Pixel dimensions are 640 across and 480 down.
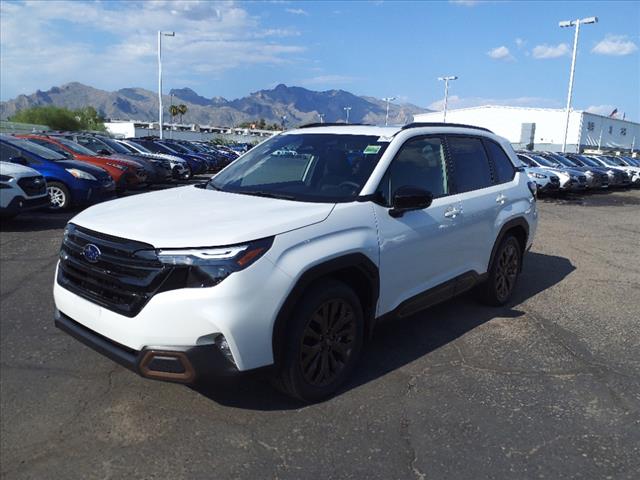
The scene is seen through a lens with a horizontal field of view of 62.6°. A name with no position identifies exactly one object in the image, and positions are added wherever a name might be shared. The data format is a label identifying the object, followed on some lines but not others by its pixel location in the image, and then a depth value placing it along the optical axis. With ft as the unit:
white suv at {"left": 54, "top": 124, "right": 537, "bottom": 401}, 9.13
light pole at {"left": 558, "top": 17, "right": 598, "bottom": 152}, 115.55
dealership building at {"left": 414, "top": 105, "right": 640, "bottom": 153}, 286.87
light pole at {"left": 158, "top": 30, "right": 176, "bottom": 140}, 129.49
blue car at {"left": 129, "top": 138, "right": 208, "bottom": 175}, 73.51
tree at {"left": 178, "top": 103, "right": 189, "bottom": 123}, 371.39
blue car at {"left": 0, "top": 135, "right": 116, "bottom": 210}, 34.19
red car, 42.47
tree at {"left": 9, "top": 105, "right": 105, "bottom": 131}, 234.17
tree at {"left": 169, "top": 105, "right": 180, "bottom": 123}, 354.74
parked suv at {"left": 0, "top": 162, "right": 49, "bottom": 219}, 27.94
